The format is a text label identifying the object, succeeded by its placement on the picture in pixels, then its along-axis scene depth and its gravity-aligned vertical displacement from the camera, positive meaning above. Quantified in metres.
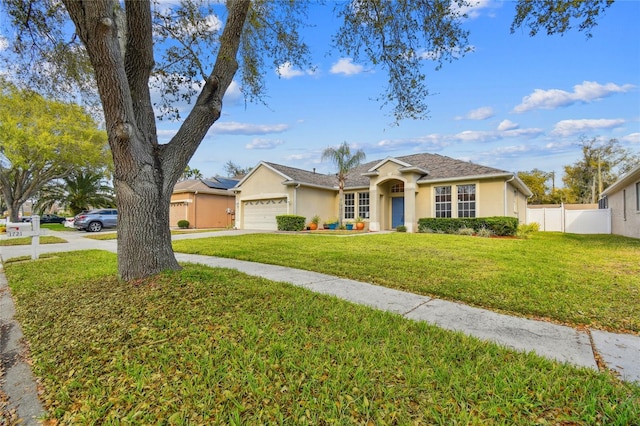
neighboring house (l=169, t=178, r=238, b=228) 24.56 +0.97
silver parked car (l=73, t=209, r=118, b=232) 20.25 -0.20
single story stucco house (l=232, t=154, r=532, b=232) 15.59 +1.27
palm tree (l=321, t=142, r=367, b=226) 18.27 +3.49
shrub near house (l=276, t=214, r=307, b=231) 18.20 -0.41
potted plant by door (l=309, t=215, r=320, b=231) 19.38 -0.52
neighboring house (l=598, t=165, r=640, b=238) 13.20 +0.41
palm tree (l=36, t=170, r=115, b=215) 27.92 +2.50
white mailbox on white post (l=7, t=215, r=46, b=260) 8.05 -0.35
